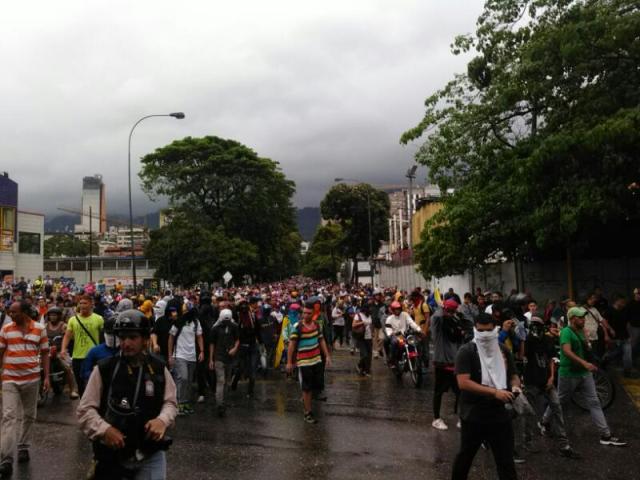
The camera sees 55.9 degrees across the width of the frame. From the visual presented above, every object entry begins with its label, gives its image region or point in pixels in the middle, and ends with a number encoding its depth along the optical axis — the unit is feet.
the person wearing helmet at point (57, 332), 31.96
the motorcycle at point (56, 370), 32.78
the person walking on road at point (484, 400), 14.94
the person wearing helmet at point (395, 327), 36.86
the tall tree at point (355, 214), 199.72
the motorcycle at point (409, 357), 35.29
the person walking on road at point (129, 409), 10.59
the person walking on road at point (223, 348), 28.40
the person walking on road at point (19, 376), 19.17
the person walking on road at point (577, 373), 22.26
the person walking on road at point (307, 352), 26.30
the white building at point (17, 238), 177.68
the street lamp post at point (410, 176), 113.82
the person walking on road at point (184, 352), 27.40
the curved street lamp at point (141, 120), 85.92
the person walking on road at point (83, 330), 26.55
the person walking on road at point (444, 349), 25.25
